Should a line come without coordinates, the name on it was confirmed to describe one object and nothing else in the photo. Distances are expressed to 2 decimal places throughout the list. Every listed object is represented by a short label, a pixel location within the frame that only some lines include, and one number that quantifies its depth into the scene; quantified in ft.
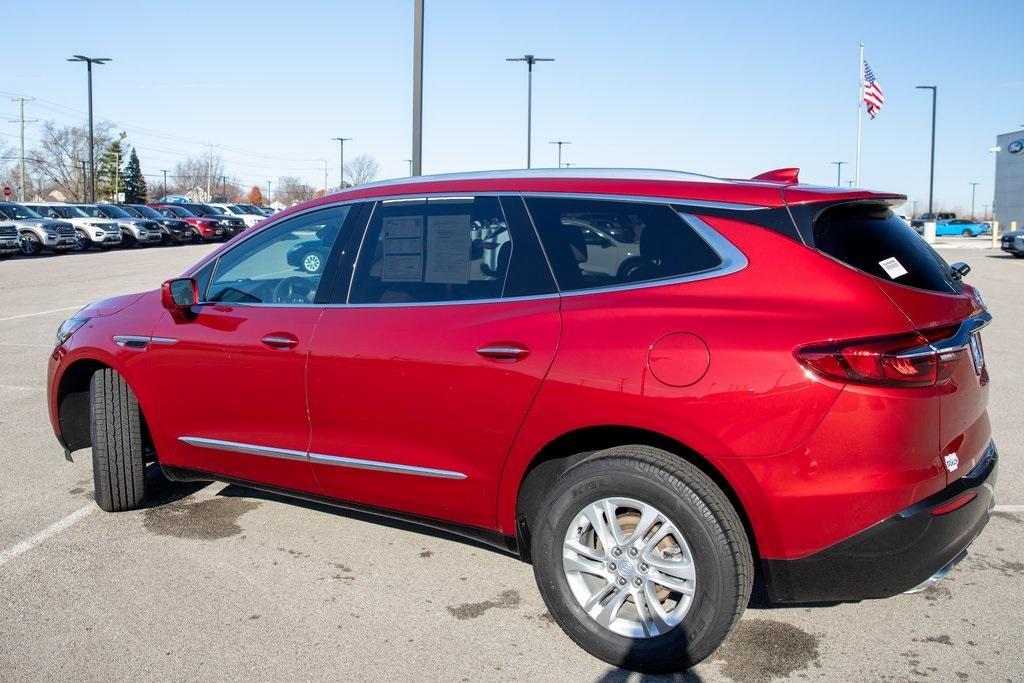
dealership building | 264.31
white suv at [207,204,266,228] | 153.16
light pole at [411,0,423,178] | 40.09
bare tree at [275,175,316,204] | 430.61
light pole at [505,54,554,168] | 119.75
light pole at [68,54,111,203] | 144.36
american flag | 105.50
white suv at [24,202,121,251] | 113.29
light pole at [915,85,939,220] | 159.53
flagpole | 107.51
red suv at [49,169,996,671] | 9.83
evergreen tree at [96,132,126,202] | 309.01
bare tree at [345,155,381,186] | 380.78
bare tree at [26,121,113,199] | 316.19
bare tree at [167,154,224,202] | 424.05
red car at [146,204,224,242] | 139.44
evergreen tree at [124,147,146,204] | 322.34
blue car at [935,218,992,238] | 200.85
